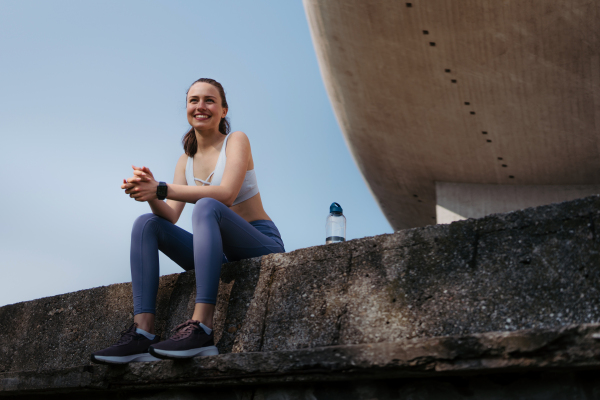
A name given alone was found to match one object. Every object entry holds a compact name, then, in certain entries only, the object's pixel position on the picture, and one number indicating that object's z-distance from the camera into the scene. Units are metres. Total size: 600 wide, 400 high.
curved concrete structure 10.32
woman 2.34
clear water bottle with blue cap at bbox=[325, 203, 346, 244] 5.27
